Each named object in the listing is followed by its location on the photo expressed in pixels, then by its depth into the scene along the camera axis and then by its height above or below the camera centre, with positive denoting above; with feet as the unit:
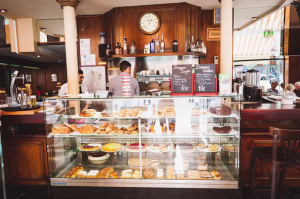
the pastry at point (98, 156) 8.80 -3.07
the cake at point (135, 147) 8.27 -2.55
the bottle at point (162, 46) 15.53 +3.20
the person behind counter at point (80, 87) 14.94 +0.09
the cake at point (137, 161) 8.27 -3.16
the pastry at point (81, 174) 7.99 -3.51
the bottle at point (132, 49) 15.70 +3.02
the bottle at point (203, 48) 15.72 +3.00
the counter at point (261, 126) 8.13 -1.82
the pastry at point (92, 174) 7.93 -3.49
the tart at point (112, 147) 8.45 -2.58
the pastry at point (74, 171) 8.01 -3.45
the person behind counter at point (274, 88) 19.56 -0.40
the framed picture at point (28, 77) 33.78 +2.02
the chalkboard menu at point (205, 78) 7.47 +0.29
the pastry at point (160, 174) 7.70 -3.46
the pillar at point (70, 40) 12.82 +3.16
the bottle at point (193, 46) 15.50 +3.15
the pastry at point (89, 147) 8.60 -2.60
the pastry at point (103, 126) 8.25 -1.62
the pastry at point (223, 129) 7.62 -1.75
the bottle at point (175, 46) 15.15 +3.09
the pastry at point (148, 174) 7.70 -3.44
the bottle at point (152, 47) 15.52 +3.11
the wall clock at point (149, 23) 15.75 +5.16
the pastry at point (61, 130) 8.02 -1.69
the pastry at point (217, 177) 7.49 -3.50
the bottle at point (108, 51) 15.67 +2.92
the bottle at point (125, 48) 15.72 +3.13
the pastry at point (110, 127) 8.21 -1.66
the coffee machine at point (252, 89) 10.26 -0.24
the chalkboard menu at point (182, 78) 7.54 +0.29
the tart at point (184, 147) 8.21 -2.57
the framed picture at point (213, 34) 16.49 +4.29
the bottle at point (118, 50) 15.58 +2.95
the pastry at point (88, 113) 8.15 -1.04
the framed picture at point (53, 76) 36.68 +2.26
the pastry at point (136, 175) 7.73 -3.47
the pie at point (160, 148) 8.24 -2.58
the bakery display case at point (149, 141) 7.59 -2.34
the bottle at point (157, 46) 15.48 +3.18
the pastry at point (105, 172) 7.96 -3.46
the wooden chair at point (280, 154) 5.96 -2.34
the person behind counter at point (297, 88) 11.68 -0.30
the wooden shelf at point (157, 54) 15.24 +2.49
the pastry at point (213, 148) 8.16 -2.61
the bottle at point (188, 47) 15.43 +3.05
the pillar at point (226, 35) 12.52 +3.20
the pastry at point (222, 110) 7.62 -0.98
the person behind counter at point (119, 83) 11.14 +0.24
